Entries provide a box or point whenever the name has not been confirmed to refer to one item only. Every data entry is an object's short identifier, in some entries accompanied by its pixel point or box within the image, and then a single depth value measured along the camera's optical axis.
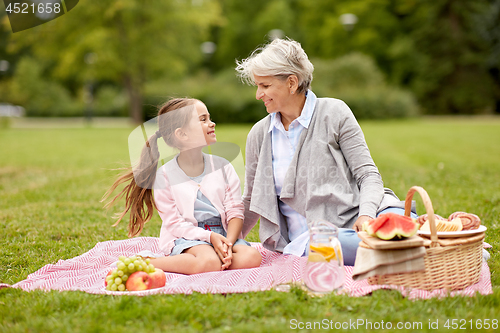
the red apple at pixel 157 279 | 3.14
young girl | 3.61
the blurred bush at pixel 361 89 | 29.92
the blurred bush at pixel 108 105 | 44.78
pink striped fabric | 2.98
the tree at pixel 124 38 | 27.92
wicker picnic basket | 2.87
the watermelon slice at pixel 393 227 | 2.79
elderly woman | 3.54
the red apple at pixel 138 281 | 3.09
